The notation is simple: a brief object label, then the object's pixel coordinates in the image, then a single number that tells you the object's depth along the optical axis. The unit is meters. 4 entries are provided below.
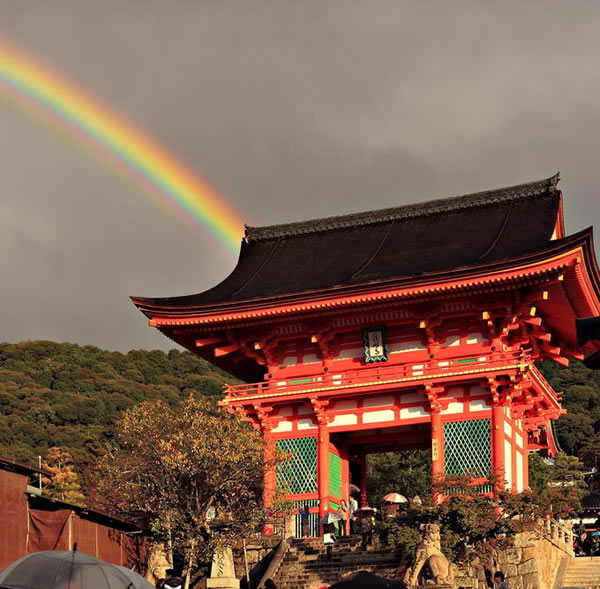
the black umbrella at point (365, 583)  13.07
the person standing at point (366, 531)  31.61
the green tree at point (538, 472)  65.85
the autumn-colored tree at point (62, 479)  70.88
